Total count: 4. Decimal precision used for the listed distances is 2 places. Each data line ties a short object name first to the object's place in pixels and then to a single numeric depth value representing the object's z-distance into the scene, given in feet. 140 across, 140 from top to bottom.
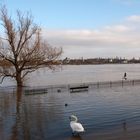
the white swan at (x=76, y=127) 29.22
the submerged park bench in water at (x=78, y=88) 72.66
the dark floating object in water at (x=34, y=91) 68.26
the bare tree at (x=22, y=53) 77.63
